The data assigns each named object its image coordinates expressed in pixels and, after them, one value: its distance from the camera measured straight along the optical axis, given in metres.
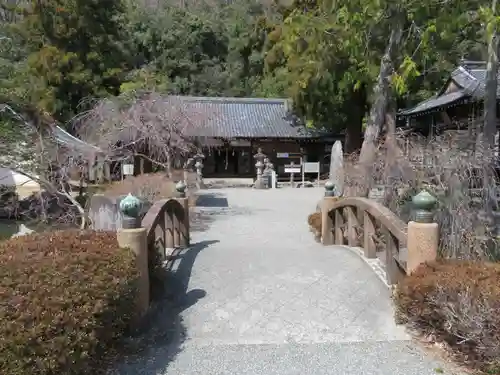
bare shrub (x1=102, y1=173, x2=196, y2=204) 11.92
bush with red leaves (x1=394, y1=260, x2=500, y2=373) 3.61
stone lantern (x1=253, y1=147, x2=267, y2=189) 23.47
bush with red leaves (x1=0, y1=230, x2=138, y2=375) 3.02
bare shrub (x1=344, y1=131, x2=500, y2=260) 5.61
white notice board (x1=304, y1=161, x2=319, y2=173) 24.39
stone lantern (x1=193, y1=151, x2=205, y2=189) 22.31
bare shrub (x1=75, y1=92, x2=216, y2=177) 13.22
